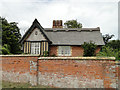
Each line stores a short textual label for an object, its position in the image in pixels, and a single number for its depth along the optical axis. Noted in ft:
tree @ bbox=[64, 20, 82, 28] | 117.45
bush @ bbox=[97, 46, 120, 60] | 32.79
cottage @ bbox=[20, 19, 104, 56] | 49.93
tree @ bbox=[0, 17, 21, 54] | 61.86
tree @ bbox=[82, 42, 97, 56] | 46.93
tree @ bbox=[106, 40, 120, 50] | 105.53
